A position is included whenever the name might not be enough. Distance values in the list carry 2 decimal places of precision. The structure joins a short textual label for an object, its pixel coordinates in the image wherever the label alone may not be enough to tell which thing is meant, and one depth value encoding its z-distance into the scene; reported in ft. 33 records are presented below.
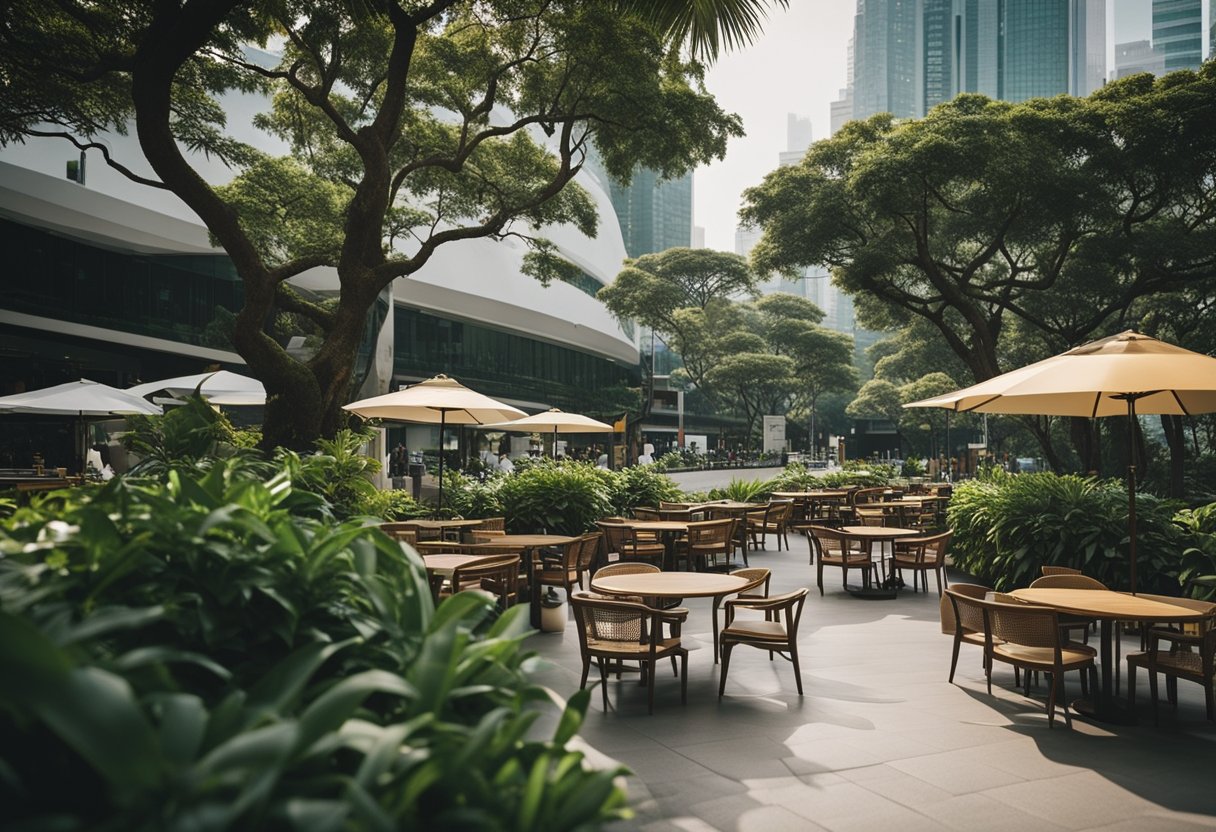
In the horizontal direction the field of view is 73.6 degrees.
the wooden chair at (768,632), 19.92
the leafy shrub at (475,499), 40.98
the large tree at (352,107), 32.78
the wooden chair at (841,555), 33.17
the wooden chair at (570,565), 27.86
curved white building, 86.02
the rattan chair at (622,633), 18.76
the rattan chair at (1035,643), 17.57
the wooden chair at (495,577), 22.85
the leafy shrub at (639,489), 47.78
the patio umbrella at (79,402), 47.06
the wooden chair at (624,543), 34.53
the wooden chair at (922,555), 31.89
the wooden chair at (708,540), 36.42
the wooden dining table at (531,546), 26.86
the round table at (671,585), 20.13
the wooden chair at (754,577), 21.84
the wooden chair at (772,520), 47.15
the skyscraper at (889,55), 632.38
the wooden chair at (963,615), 19.57
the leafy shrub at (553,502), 40.14
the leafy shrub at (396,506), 32.37
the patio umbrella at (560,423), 52.39
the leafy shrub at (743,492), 55.93
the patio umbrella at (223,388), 56.75
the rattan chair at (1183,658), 17.51
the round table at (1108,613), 17.28
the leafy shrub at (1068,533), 28.17
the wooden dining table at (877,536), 32.86
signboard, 102.68
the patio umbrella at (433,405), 34.73
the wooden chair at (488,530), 31.55
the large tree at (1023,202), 57.36
